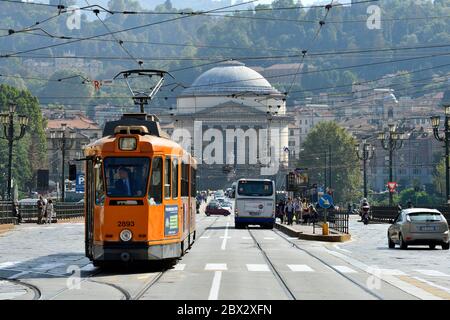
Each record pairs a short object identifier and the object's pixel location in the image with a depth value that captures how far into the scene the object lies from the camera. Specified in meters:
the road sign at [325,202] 40.97
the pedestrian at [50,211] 63.94
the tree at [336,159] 154.12
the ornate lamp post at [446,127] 58.31
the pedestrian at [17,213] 58.25
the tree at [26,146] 117.94
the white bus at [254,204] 59.66
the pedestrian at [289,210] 62.60
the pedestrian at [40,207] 62.16
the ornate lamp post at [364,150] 91.53
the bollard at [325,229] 44.12
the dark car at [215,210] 101.31
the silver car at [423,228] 35.97
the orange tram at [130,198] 23.08
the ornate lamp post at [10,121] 59.78
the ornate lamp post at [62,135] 75.19
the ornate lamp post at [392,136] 80.99
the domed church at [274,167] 194.00
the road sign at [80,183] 63.90
